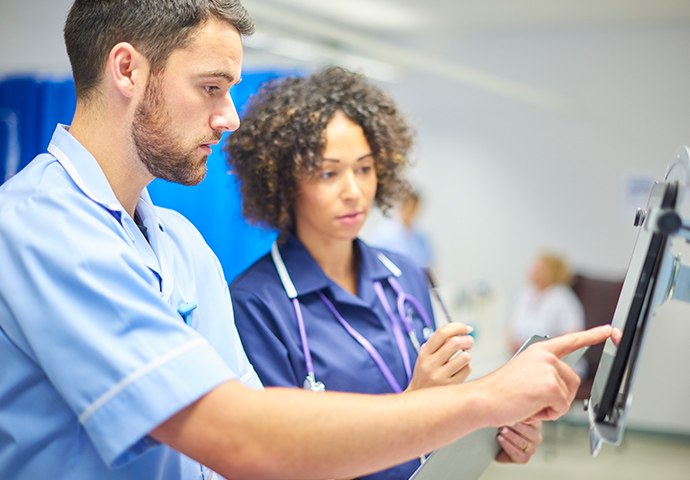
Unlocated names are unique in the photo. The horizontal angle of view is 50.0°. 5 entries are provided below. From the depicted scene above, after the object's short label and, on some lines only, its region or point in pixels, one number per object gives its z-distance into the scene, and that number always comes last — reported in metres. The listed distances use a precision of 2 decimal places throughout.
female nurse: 1.38
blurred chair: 5.39
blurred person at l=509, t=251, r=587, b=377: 5.20
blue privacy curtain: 1.84
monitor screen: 0.89
